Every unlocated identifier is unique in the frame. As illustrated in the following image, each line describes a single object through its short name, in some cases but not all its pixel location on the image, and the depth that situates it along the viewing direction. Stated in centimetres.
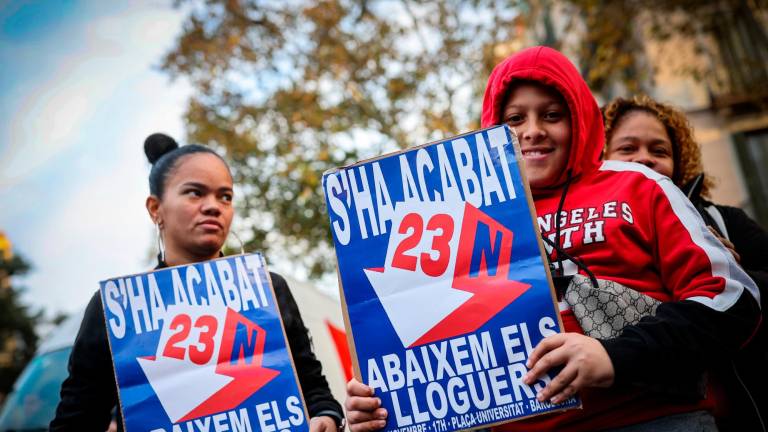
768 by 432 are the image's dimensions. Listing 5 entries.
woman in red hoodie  146
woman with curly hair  216
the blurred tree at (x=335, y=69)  962
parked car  580
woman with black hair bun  220
